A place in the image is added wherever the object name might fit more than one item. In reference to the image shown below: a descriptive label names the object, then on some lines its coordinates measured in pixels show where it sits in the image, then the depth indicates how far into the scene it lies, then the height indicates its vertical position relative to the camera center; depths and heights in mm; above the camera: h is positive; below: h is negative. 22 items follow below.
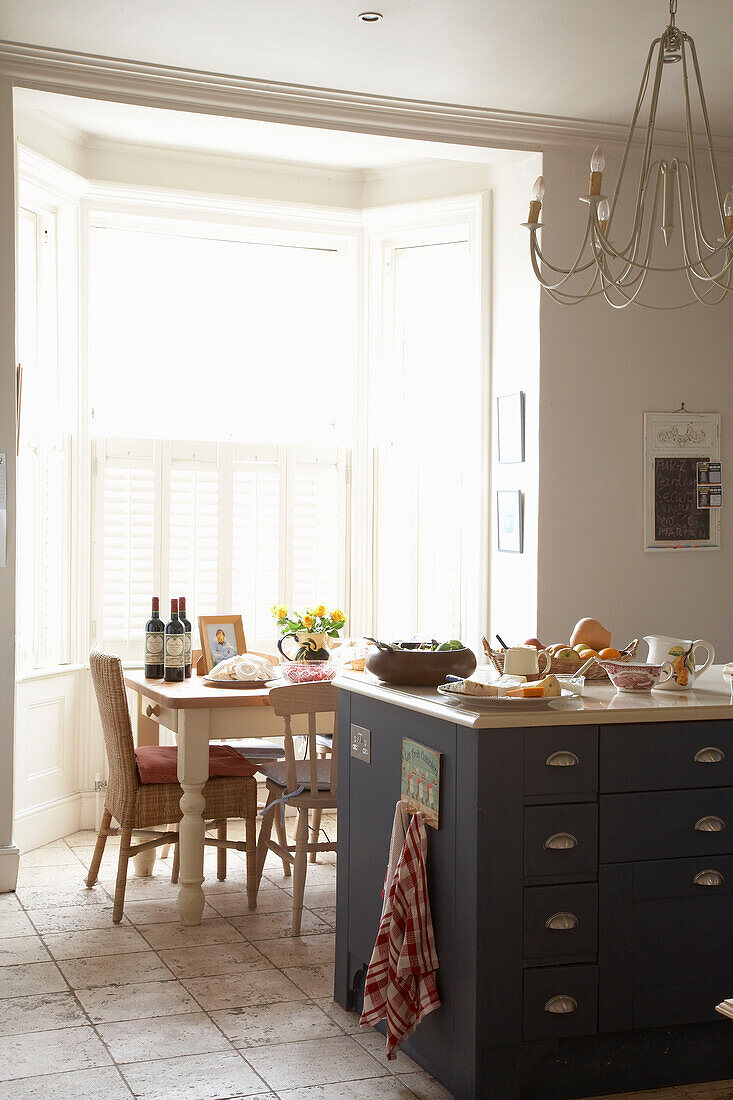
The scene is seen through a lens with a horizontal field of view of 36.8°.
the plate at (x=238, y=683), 4113 -587
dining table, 3820 -727
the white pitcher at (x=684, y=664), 2787 -343
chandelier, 2600 +811
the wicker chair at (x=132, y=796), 3875 -967
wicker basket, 3100 -386
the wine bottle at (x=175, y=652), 4254 -487
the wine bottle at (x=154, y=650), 4316 -484
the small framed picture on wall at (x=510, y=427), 4762 +446
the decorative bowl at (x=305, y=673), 4133 -551
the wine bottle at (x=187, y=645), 4295 -465
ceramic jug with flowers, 4395 -416
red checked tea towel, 2541 -994
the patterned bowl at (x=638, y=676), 2785 -372
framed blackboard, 4762 +217
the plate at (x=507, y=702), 2475 -392
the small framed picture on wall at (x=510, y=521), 4762 +32
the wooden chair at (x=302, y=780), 3730 -906
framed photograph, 4512 -463
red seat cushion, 3943 -879
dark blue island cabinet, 2424 -846
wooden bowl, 2873 -362
